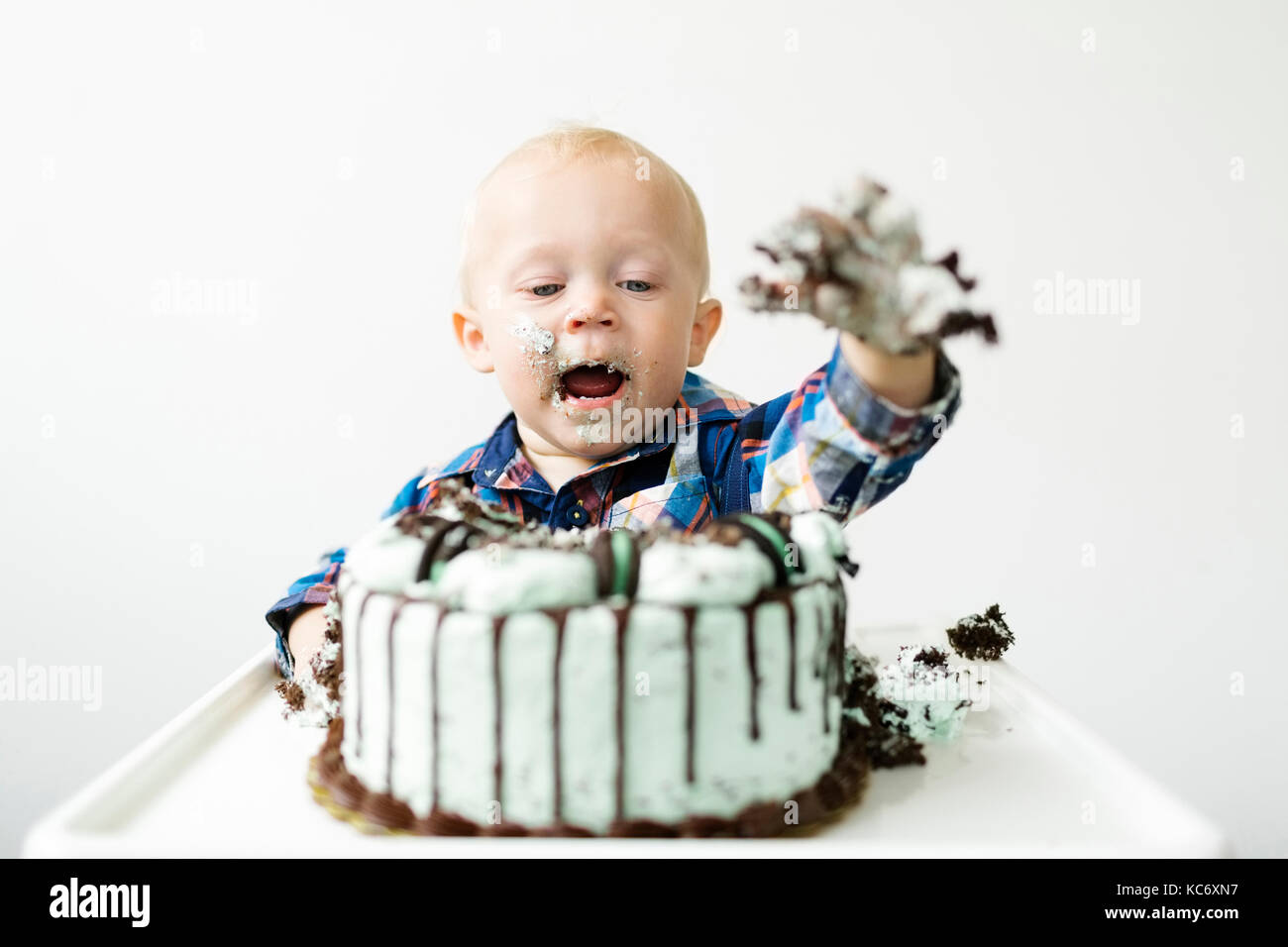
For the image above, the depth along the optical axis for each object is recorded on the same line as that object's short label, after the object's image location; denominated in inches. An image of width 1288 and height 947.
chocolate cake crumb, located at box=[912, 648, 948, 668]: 21.3
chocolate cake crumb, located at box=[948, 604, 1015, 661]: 24.3
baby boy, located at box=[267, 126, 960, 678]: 23.0
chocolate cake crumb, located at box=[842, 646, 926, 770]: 19.4
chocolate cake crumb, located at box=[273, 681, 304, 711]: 21.8
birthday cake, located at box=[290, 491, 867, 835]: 15.7
